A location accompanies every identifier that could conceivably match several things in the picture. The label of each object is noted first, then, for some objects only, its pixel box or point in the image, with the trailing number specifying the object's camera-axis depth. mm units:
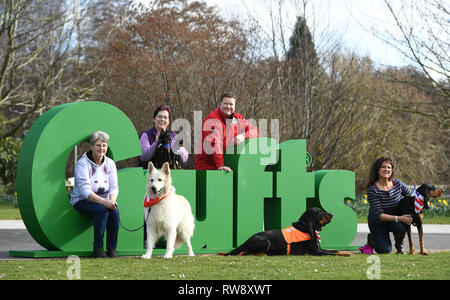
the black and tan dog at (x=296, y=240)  8531
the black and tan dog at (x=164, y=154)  9211
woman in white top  8125
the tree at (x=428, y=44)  14844
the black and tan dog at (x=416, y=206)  8664
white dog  8117
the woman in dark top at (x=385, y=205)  9086
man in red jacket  9625
